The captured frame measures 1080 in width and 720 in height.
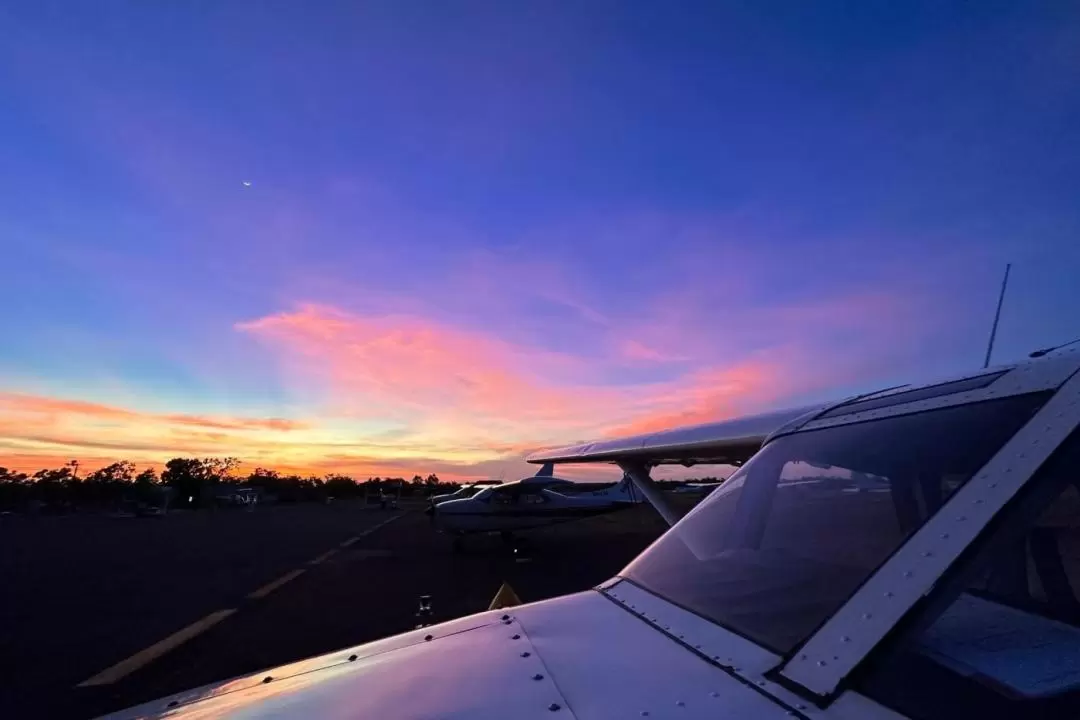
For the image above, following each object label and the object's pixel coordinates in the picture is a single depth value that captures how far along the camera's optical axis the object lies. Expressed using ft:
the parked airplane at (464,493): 87.14
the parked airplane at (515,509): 64.69
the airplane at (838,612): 4.42
